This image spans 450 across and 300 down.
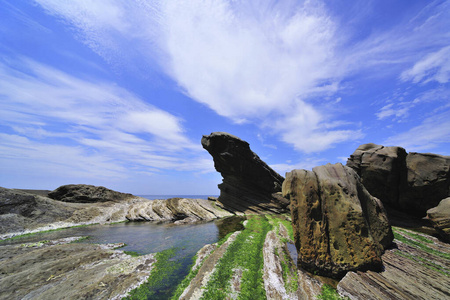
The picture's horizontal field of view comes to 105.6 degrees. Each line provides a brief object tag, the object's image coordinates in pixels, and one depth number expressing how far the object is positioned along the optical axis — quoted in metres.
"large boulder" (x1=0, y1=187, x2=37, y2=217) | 24.28
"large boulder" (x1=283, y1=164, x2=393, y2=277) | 10.34
